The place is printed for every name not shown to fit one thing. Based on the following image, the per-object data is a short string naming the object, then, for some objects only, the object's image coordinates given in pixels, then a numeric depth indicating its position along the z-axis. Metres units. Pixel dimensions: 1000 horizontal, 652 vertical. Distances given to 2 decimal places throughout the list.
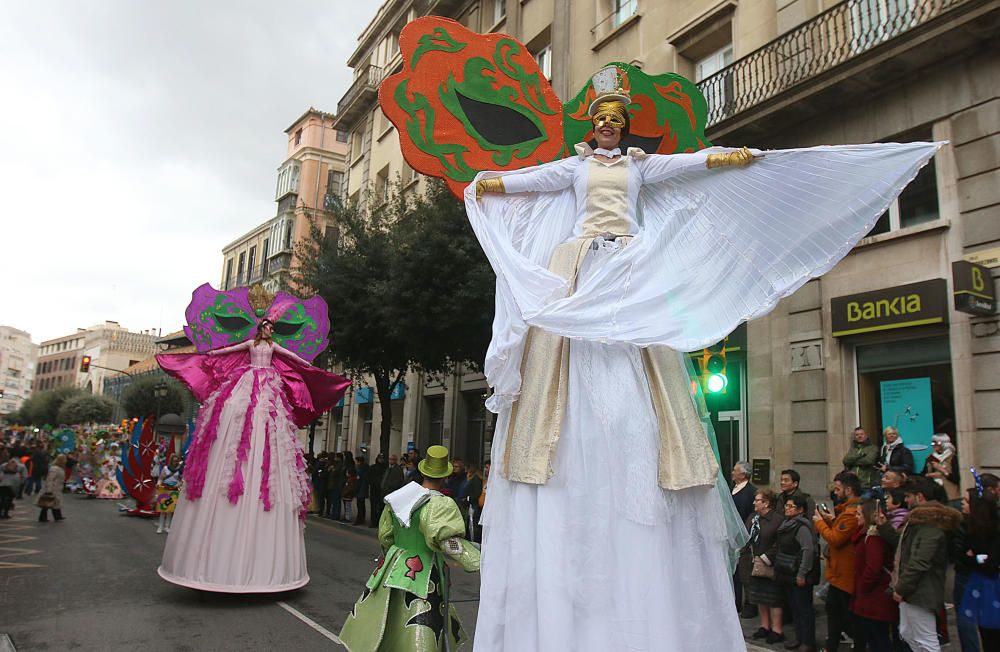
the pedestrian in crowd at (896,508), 5.85
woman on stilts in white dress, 2.68
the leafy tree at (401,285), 13.27
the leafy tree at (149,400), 41.94
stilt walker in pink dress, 6.55
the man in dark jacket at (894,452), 8.15
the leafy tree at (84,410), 52.84
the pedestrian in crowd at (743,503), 7.75
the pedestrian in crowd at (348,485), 17.50
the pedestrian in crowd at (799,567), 6.50
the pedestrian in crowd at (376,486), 15.78
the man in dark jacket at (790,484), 7.15
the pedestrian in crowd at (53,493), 14.72
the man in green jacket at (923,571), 5.21
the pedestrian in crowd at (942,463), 7.54
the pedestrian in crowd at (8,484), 15.42
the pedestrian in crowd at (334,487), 17.58
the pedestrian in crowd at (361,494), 16.34
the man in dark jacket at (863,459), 8.46
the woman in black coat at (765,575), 6.85
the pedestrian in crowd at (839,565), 6.29
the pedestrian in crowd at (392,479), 14.69
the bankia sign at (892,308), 9.14
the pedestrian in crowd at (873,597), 5.68
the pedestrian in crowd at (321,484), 19.12
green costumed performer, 4.05
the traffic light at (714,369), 10.74
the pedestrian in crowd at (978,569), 5.05
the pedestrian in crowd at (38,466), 22.88
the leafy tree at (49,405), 61.56
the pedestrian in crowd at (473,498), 12.16
